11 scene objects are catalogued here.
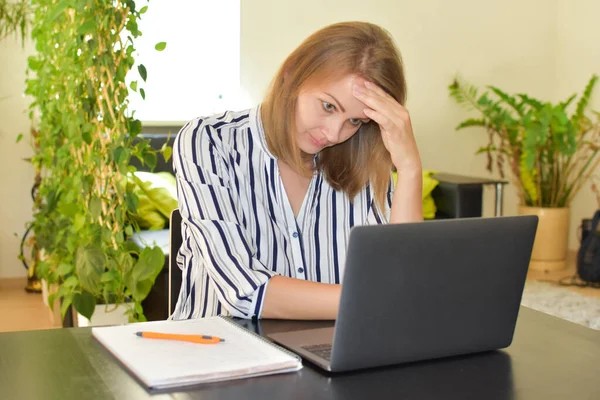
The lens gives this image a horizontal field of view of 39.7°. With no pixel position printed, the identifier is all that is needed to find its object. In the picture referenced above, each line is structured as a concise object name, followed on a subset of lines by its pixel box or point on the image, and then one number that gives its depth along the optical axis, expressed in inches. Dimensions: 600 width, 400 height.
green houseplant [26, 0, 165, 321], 95.8
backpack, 195.5
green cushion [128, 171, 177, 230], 164.1
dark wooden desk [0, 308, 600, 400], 40.3
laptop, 42.9
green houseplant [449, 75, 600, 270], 207.8
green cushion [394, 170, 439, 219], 183.9
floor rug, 164.7
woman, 63.6
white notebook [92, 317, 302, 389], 41.7
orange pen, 47.1
